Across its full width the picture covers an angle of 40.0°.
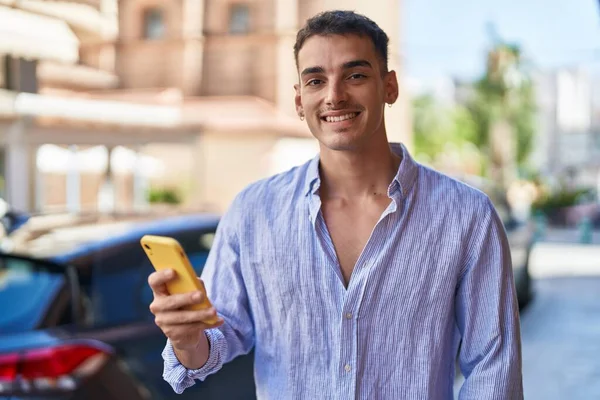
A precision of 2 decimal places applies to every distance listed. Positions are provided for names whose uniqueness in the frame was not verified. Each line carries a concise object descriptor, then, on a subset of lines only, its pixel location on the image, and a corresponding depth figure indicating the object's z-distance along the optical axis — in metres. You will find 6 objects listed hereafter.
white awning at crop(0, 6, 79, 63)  5.66
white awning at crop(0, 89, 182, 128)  10.31
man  1.68
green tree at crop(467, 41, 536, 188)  33.22
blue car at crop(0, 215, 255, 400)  3.16
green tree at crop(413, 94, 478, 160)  58.25
